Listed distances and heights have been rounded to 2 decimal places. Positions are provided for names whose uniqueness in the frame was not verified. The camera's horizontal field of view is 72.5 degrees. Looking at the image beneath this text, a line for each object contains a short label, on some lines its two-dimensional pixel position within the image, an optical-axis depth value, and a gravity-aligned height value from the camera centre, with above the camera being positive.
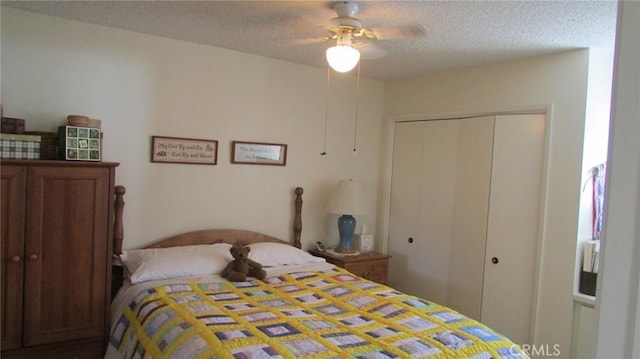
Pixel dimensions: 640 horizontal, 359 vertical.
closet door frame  3.14 +0.02
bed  1.95 -0.79
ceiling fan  2.24 +0.72
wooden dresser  2.38 -0.60
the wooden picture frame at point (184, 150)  3.20 +0.06
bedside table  3.72 -0.82
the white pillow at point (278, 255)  3.28 -0.70
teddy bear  2.95 -0.71
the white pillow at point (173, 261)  2.77 -0.69
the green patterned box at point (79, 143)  2.59 +0.06
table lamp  3.79 -0.33
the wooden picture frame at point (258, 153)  3.56 +0.08
